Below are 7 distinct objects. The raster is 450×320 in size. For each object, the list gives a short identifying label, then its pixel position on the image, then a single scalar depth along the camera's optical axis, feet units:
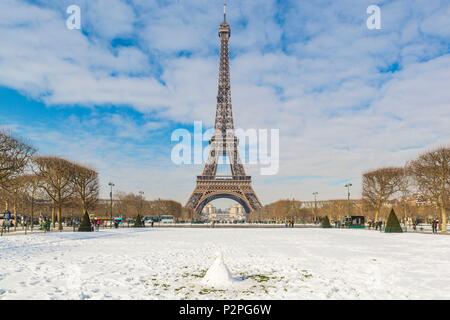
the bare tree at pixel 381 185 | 183.93
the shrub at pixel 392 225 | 138.74
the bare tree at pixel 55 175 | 151.23
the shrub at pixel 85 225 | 137.80
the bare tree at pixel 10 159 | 108.47
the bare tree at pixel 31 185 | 166.35
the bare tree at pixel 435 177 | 136.98
